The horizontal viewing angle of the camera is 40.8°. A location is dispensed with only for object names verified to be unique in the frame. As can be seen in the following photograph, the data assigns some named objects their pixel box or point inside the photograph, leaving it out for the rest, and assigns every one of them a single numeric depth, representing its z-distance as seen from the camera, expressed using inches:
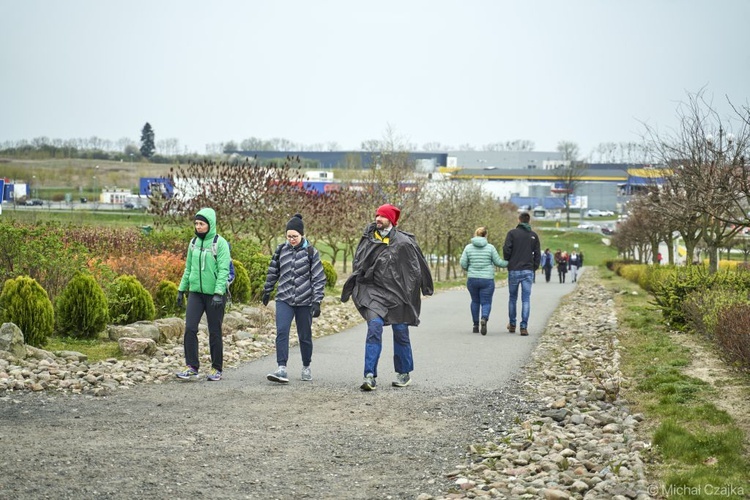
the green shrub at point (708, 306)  527.7
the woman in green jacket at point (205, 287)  450.9
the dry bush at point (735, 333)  416.2
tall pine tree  6279.5
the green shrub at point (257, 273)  897.5
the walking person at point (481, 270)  689.0
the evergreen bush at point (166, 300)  700.0
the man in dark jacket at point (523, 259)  698.8
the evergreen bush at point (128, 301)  633.0
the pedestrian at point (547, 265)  2106.8
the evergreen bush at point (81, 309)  576.4
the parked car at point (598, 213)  6141.7
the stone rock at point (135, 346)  514.9
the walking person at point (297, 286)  458.9
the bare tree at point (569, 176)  5502.0
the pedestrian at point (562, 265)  2094.0
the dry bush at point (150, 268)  753.6
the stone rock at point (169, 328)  572.7
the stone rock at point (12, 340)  464.4
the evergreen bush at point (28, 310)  522.9
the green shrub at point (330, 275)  1181.7
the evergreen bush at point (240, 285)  831.1
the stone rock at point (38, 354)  474.9
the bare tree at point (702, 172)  605.4
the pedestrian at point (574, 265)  2041.8
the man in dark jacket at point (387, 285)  445.4
